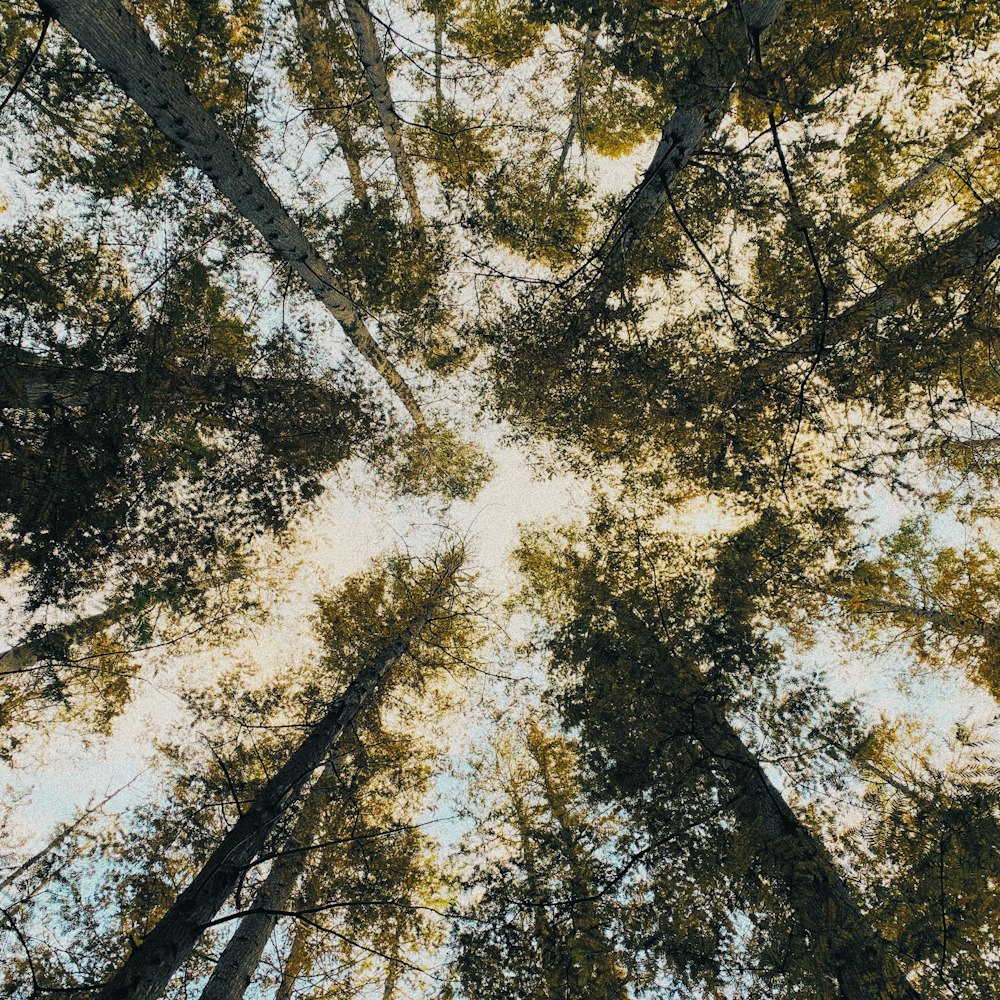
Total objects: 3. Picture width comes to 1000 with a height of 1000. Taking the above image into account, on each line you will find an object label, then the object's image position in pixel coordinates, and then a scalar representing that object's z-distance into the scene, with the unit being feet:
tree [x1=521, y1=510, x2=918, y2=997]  12.35
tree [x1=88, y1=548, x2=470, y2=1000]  9.22
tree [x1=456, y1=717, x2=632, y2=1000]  12.92
